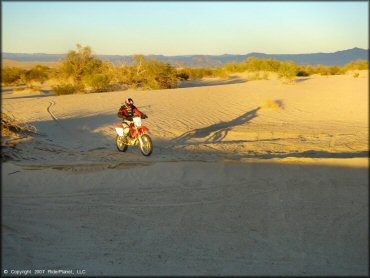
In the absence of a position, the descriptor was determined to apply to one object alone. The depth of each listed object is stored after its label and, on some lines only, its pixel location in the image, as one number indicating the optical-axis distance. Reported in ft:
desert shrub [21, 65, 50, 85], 115.24
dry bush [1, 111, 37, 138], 34.24
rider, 33.01
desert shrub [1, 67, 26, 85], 110.32
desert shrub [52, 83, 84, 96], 82.12
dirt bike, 32.42
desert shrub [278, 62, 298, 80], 94.38
